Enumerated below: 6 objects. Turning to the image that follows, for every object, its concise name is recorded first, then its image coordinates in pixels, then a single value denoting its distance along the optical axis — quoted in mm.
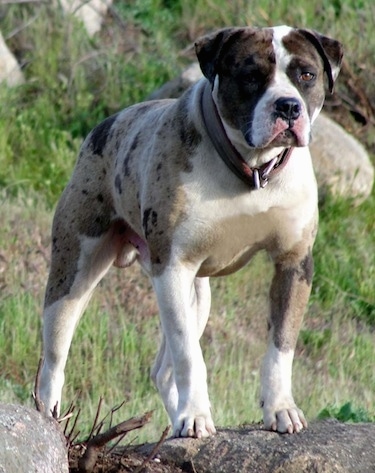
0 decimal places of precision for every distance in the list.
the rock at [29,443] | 8148
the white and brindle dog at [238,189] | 10797
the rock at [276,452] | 9805
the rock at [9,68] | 25109
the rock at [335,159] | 22031
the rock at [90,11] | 26364
